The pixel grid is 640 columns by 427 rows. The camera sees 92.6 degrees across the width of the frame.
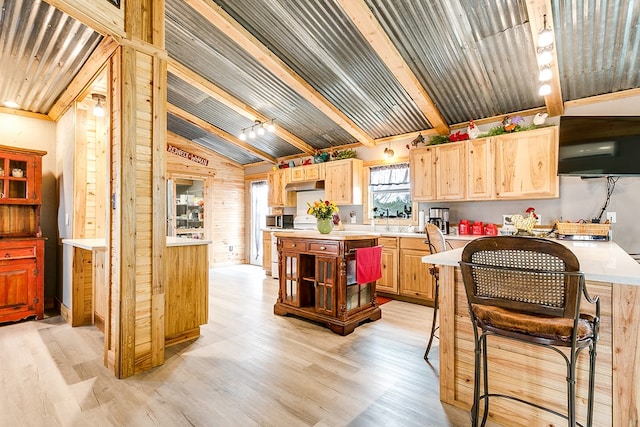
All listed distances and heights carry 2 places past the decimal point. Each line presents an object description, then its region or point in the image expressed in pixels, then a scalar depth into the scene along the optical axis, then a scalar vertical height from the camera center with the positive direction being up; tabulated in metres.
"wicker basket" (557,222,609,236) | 3.35 -0.17
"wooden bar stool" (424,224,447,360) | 2.56 -0.23
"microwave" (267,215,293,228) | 6.91 -0.14
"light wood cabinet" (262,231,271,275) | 6.54 -0.78
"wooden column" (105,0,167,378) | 2.34 +0.17
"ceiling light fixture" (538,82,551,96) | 3.11 +1.27
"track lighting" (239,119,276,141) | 5.50 +1.59
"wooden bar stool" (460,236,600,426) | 1.30 -0.37
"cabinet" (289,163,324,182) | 6.09 +0.86
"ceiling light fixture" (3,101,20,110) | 3.90 +1.45
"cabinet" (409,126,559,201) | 3.75 +0.62
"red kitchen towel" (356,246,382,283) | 3.31 -0.55
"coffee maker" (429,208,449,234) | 4.58 -0.06
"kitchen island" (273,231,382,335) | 3.24 -0.76
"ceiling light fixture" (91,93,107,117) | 3.50 +1.29
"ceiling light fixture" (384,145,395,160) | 5.34 +1.08
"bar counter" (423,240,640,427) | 1.50 -0.82
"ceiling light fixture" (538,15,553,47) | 2.53 +1.48
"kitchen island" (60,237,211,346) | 2.94 -0.74
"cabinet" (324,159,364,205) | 5.61 +0.63
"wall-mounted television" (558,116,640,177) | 3.29 +0.76
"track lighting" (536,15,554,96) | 2.55 +1.45
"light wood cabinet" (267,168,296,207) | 6.73 +0.55
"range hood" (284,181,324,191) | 6.14 +0.60
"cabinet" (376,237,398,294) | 4.62 -0.79
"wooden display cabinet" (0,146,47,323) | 3.49 -0.25
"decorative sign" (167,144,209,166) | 6.81 +1.39
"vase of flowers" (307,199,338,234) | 3.57 +0.00
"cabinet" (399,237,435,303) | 4.26 -0.83
